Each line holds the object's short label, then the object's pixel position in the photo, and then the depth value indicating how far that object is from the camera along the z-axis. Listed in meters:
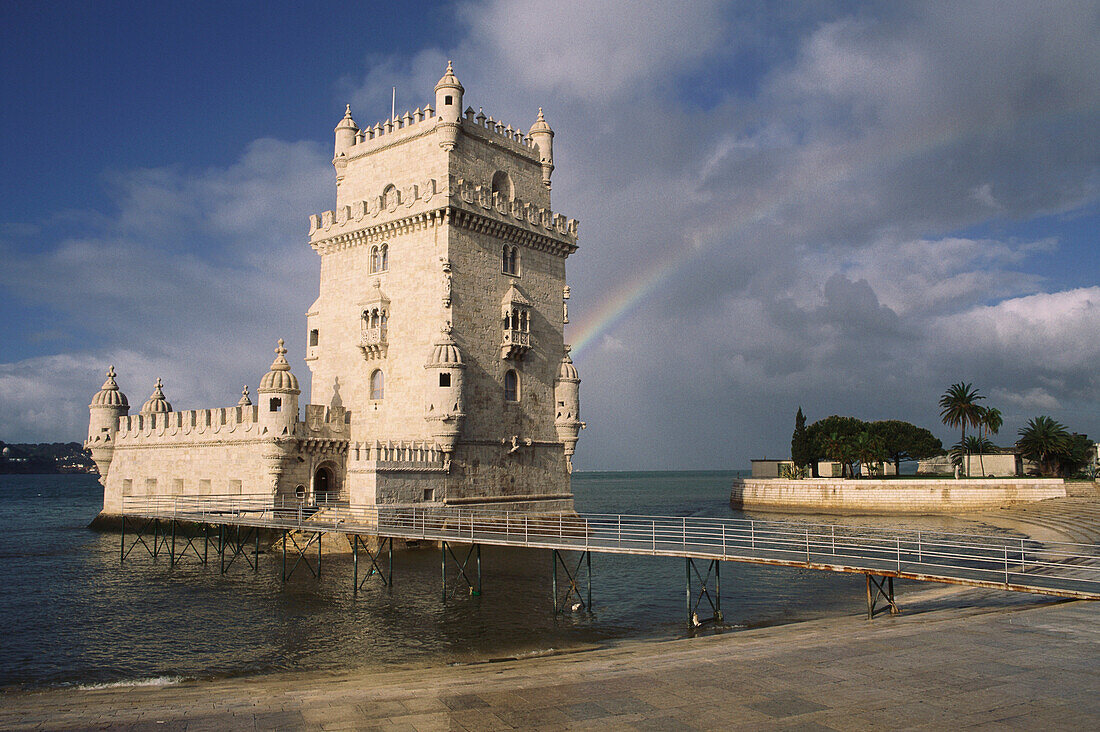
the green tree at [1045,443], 57.34
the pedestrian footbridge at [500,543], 18.56
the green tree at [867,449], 69.62
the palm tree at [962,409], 67.44
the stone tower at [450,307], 37.66
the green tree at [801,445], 73.31
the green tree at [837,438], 71.44
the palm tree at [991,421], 67.94
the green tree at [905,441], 87.56
